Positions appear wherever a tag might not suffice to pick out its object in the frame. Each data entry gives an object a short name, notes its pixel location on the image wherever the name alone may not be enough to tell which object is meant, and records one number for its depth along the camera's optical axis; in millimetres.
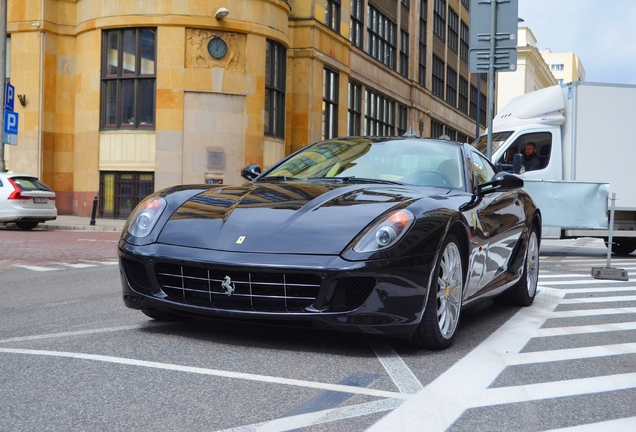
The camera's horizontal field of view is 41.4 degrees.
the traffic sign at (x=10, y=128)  23188
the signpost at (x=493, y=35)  14391
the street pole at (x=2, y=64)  23047
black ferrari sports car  4367
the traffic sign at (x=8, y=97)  23328
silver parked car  19641
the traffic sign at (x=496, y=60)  14430
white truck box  15352
